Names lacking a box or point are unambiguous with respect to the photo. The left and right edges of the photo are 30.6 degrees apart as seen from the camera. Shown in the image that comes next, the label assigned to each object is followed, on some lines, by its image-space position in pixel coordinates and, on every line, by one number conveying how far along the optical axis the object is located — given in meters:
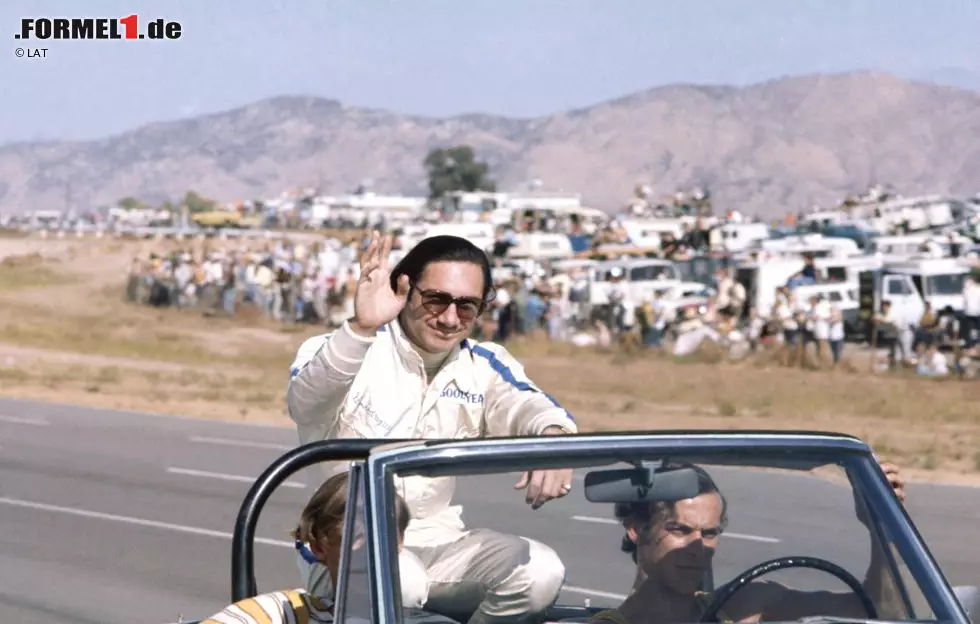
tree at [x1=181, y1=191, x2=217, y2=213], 169.88
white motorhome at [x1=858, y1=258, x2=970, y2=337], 32.56
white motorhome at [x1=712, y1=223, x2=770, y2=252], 51.56
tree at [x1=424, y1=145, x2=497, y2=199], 140.38
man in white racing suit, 4.65
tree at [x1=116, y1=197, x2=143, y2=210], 196.71
